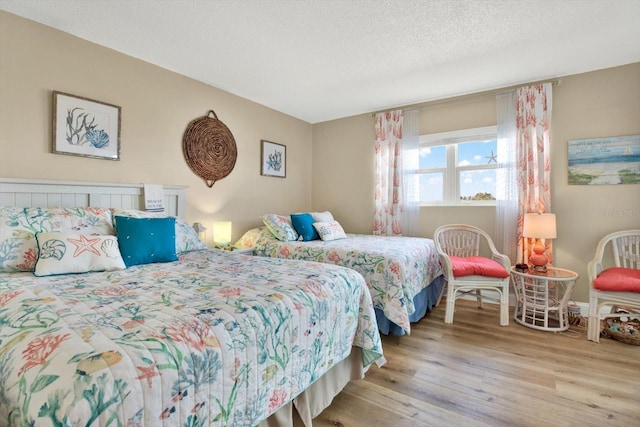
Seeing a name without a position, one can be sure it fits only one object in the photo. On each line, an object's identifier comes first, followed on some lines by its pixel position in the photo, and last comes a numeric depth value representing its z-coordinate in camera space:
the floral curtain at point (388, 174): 3.94
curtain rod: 3.15
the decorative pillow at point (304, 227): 3.46
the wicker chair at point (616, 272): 2.28
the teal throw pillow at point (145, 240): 1.90
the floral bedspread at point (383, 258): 2.40
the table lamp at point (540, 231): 2.79
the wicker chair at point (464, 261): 2.75
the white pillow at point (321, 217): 3.76
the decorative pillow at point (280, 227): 3.35
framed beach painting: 2.79
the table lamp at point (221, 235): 3.16
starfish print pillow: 1.60
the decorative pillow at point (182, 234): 2.21
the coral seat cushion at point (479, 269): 2.73
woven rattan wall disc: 3.11
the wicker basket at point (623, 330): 2.33
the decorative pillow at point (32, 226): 1.66
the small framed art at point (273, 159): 3.98
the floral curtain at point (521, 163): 3.10
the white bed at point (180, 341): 0.72
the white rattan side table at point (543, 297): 2.63
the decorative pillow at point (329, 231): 3.40
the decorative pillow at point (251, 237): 3.42
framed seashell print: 2.25
